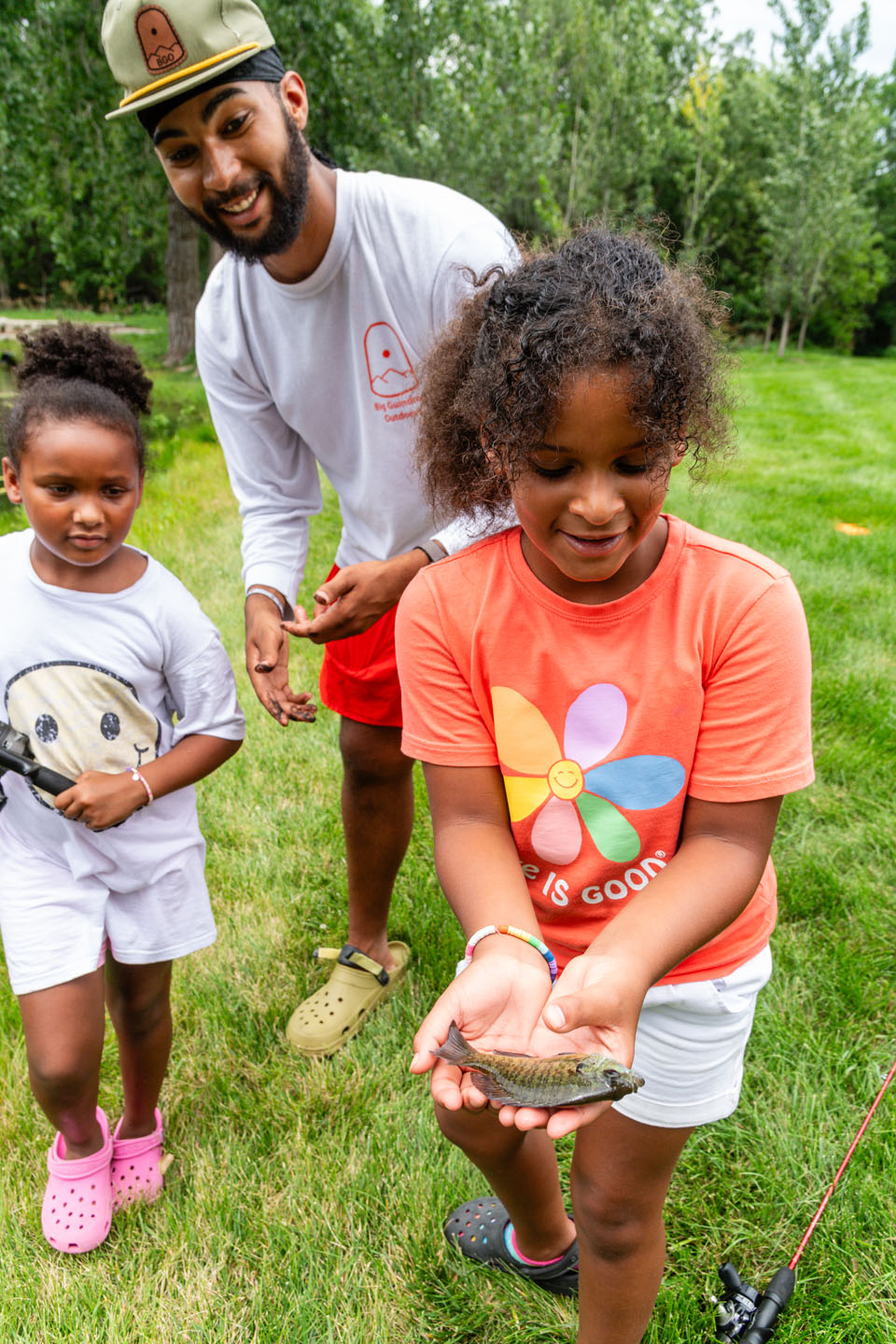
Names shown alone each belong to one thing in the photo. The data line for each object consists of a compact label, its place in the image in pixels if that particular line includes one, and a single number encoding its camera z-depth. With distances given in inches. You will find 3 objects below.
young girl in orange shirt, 55.4
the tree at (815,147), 1003.9
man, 88.8
